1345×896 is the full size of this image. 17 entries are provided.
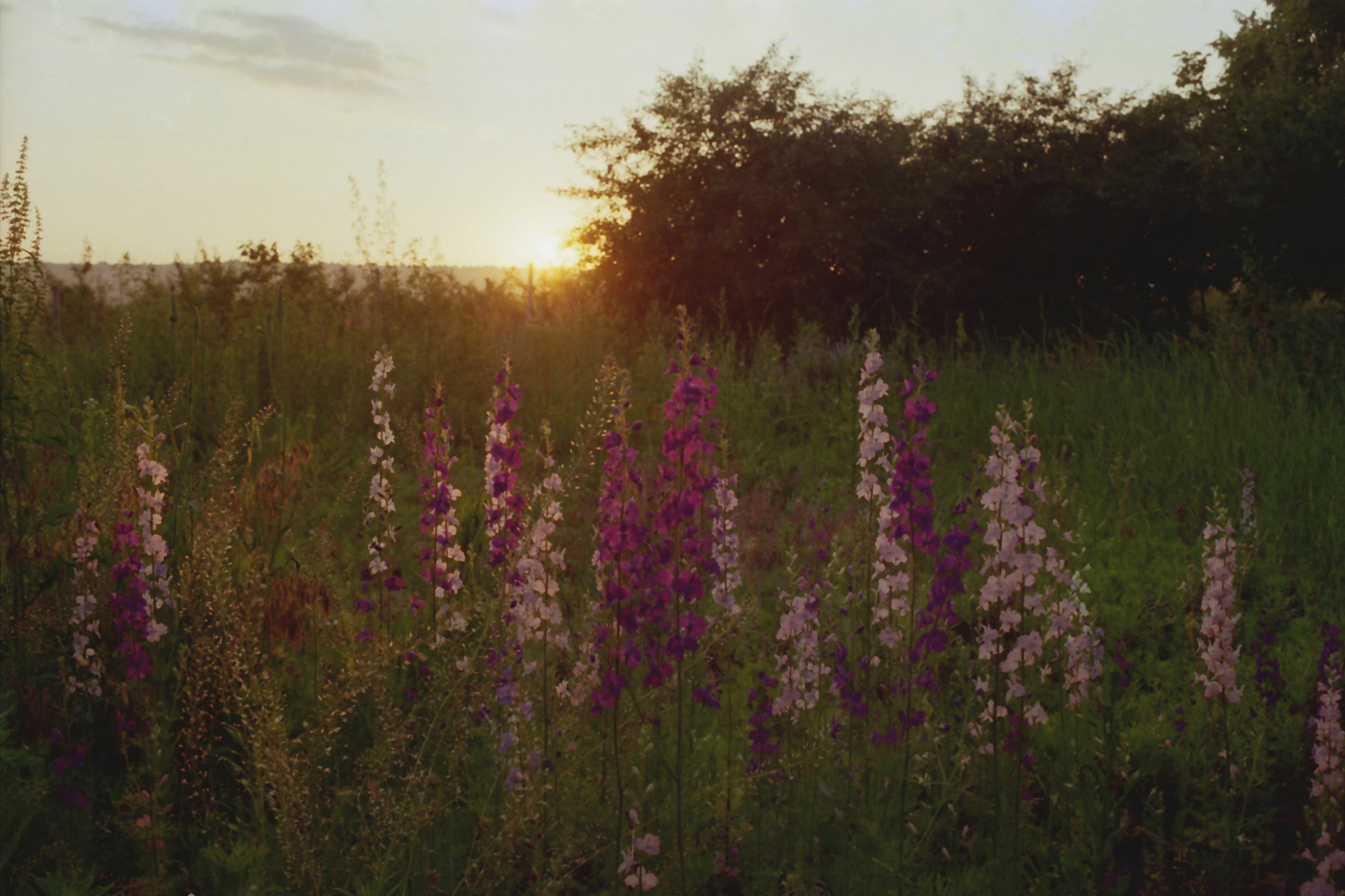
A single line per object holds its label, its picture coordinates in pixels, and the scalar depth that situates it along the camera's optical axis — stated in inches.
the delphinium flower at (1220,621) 125.1
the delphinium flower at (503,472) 122.2
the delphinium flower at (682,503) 94.0
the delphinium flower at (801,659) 125.8
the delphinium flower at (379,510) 141.6
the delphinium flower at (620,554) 95.1
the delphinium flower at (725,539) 126.6
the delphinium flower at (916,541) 106.9
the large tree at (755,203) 658.2
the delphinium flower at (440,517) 137.2
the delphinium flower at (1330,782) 101.0
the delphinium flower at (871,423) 110.9
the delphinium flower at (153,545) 118.2
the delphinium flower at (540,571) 105.3
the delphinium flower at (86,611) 120.4
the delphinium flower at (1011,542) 108.4
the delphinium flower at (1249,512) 190.6
